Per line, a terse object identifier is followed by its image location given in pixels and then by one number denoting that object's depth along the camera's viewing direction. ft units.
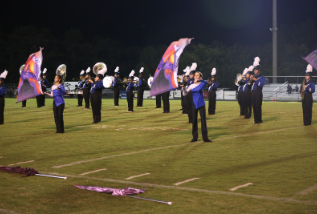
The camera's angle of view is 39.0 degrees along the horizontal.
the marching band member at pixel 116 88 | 94.22
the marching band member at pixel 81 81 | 90.24
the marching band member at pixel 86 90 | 82.89
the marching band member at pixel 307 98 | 50.05
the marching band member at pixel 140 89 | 91.45
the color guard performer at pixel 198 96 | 35.63
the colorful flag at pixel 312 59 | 42.34
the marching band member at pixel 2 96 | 52.80
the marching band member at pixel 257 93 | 51.96
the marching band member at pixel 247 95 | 60.95
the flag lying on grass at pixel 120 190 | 19.29
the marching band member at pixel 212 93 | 70.03
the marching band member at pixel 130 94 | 77.30
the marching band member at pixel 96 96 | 55.21
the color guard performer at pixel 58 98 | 43.86
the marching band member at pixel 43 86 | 92.23
